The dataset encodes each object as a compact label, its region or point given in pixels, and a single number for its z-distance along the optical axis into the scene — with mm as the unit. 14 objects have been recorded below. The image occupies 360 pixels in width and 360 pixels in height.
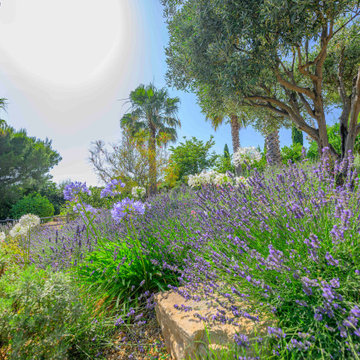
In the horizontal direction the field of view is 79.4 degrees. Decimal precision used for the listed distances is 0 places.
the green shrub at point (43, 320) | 1438
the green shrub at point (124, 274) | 2551
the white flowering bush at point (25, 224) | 3512
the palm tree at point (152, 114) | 18328
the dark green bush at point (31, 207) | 17705
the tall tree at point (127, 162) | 13633
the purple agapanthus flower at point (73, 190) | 2952
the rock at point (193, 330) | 1489
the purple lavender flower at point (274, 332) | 1122
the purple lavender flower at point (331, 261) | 1093
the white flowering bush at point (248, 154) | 5387
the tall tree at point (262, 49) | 5348
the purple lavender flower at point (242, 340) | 1260
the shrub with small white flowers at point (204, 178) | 5567
